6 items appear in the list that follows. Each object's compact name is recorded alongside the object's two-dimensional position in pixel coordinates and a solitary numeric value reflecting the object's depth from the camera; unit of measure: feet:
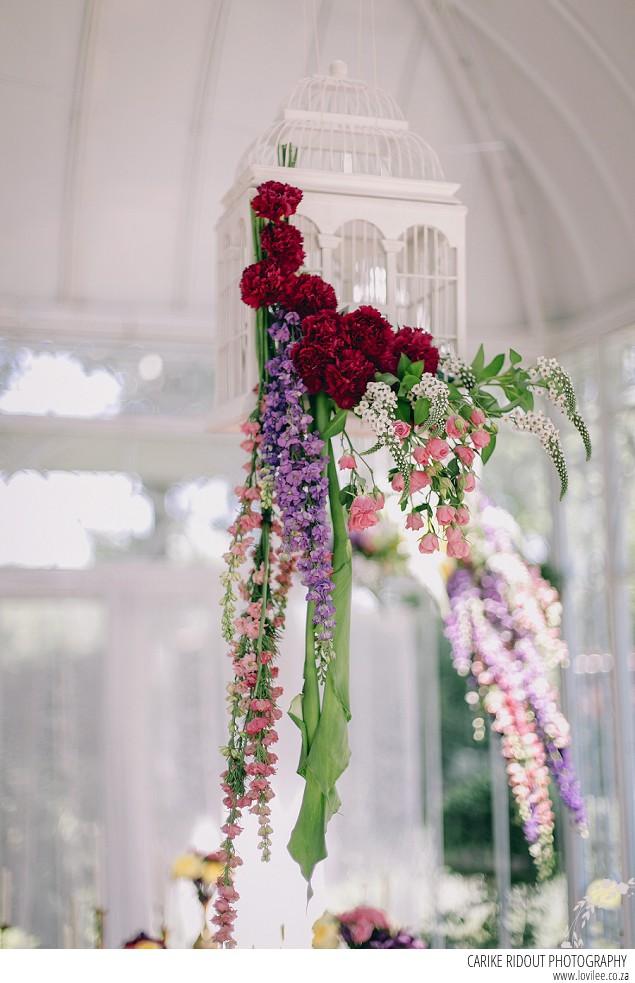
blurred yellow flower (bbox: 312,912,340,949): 10.43
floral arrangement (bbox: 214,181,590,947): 7.70
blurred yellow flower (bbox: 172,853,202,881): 11.22
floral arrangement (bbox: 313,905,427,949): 10.00
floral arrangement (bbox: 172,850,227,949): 11.20
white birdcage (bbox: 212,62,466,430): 8.65
